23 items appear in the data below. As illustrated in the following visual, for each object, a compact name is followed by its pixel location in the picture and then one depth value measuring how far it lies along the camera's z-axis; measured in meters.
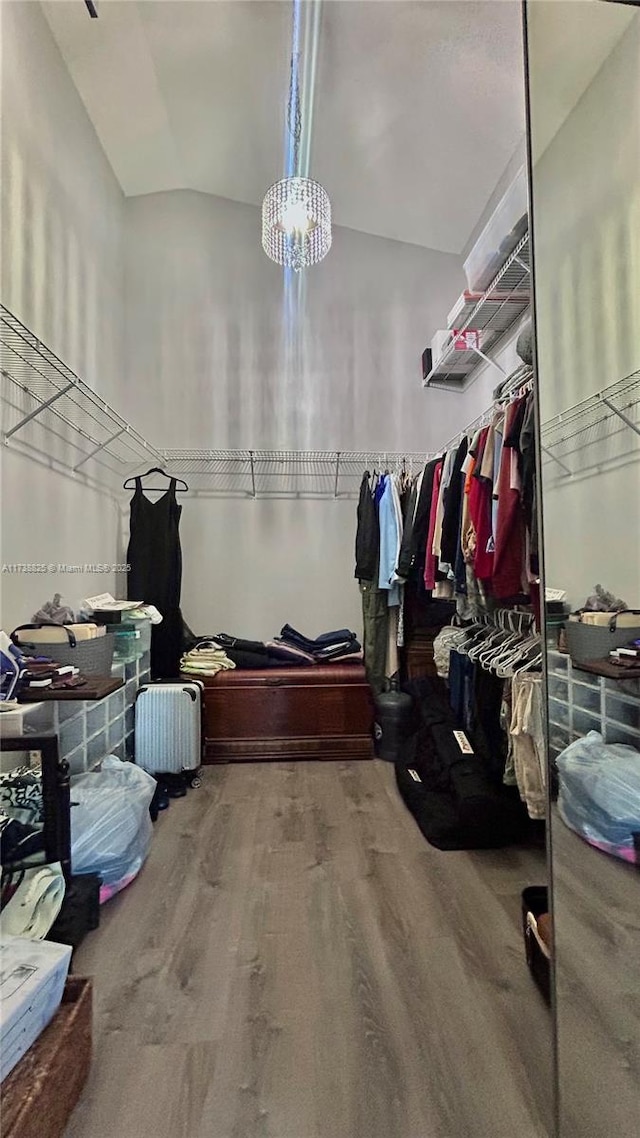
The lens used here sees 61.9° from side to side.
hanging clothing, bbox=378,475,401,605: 3.14
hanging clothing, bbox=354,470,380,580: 3.27
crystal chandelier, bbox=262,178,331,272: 2.63
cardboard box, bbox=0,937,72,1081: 0.93
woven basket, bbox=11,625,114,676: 2.11
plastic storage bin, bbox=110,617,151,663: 2.80
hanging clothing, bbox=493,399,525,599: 1.86
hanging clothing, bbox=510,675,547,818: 1.84
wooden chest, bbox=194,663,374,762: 3.07
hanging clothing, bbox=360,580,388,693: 3.32
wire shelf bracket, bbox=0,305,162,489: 2.03
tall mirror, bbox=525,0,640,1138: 1.08
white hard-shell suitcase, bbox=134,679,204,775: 2.71
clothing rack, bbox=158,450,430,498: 3.78
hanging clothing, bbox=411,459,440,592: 2.83
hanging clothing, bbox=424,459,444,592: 2.72
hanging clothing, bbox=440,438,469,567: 2.45
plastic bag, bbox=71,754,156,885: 1.73
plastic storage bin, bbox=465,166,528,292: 2.01
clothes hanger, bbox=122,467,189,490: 3.64
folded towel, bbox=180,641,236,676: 3.21
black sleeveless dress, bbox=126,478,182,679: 3.30
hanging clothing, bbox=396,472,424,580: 2.91
